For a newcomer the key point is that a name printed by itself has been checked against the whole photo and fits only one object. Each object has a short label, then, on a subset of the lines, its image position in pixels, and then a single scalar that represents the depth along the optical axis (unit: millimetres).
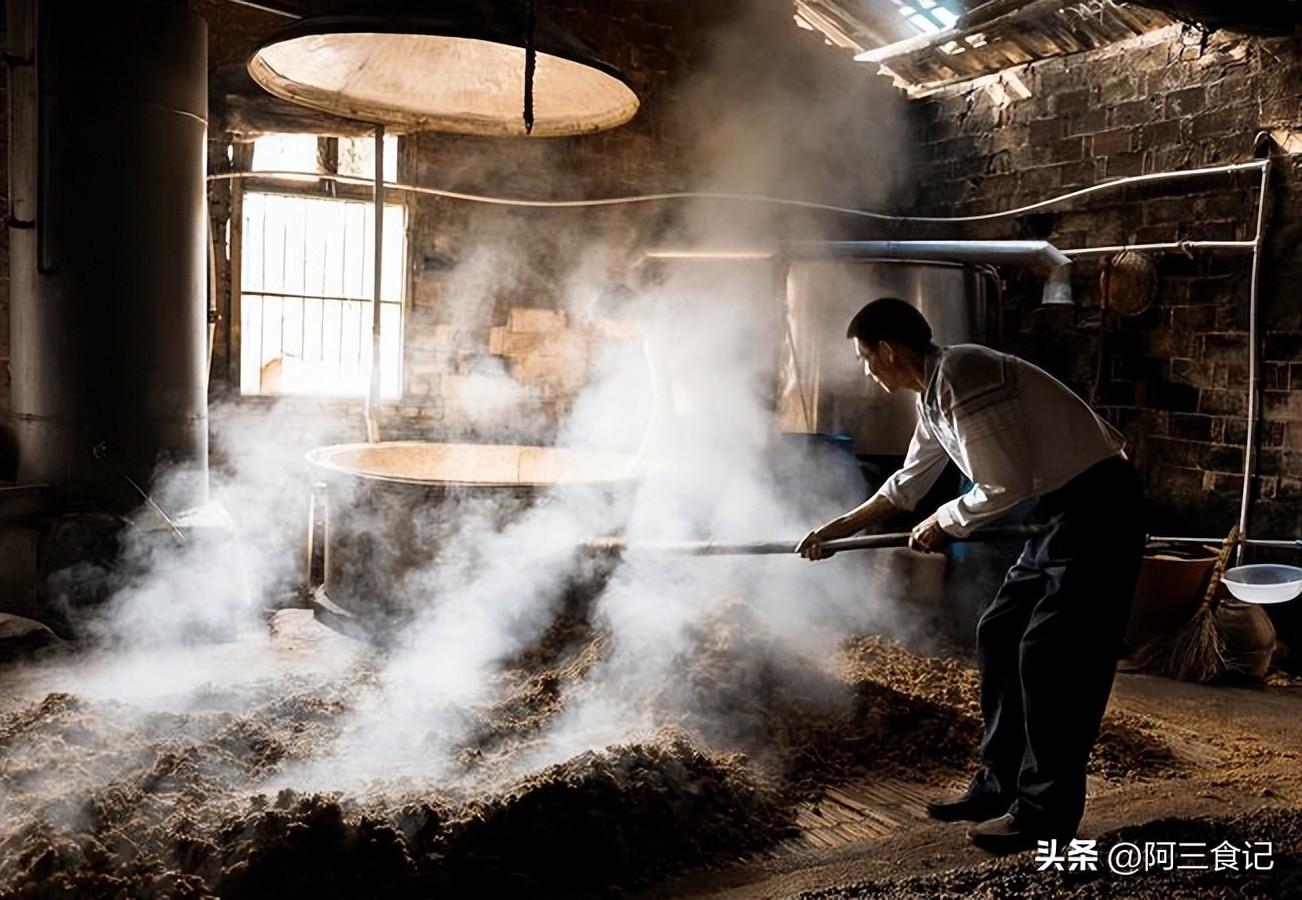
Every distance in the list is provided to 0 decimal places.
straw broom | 6508
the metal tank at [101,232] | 5398
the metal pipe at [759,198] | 7323
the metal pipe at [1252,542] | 5824
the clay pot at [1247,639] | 6504
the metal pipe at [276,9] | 5565
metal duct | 7805
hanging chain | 3324
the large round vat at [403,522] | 5914
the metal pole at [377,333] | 7711
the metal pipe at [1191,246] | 6959
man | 3729
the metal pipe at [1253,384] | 6859
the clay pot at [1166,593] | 6672
